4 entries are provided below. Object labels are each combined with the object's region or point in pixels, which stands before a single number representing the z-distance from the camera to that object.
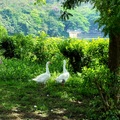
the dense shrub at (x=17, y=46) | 23.92
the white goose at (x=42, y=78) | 14.51
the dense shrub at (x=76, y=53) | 18.30
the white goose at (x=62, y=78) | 14.61
